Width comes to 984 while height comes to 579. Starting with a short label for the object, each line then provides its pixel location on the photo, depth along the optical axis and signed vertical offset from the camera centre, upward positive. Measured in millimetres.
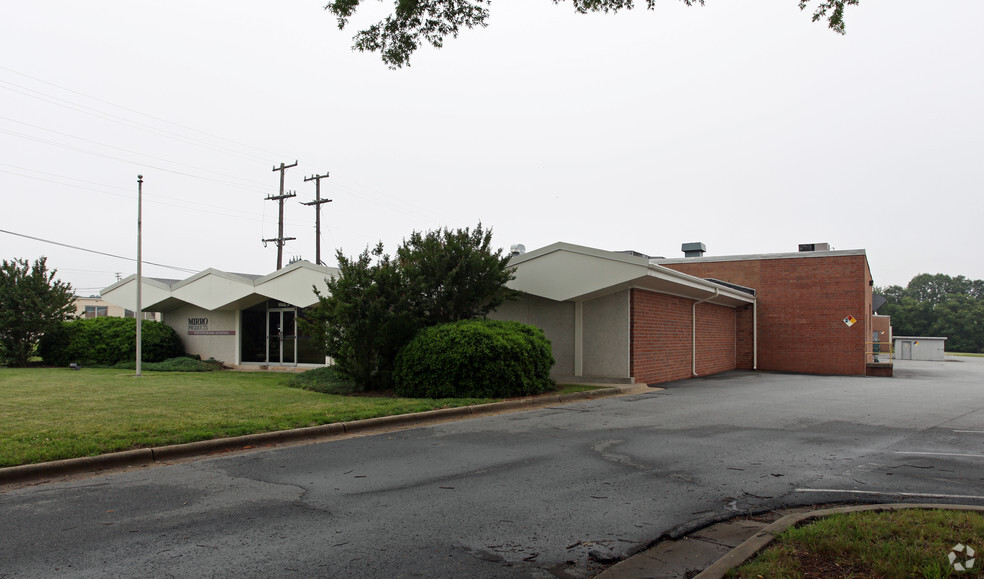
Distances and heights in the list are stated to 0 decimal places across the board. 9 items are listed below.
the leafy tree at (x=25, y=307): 23438 +429
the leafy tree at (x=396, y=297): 13859 +529
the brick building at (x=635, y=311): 17344 +314
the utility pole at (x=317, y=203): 34219 +6329
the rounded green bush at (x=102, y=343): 24344 -950
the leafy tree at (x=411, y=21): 7898 +3845
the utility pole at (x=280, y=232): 34719 +4793
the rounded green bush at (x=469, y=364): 12805 -910
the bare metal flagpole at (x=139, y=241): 18250 +2322
